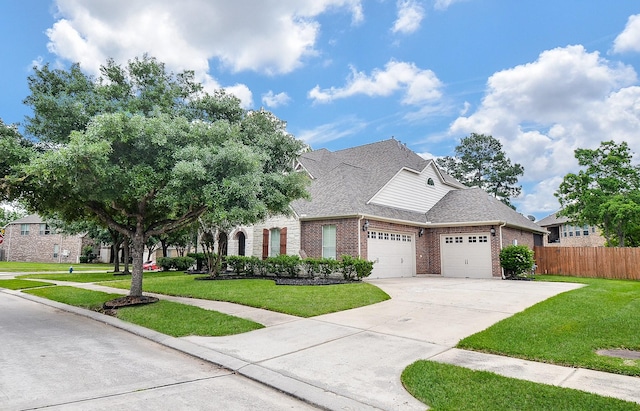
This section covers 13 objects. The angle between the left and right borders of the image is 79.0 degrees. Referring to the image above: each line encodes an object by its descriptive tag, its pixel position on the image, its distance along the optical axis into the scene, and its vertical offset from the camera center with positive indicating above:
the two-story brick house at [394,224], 17.81 +0.92
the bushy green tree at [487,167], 42.62 +8.35
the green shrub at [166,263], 27.08 -1.35
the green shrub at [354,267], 15.40 -0.95
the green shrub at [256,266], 18.14 -1.07
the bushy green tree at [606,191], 25.41 +3.57
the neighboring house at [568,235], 40.78 +0.85
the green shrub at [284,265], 16.83 -0.96
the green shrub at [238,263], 18.84 -0.95
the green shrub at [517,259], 17.91 -0.75
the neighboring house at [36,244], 45.19 +0.01
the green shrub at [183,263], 25.69 -1.28
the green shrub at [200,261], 22.61 -1.03
